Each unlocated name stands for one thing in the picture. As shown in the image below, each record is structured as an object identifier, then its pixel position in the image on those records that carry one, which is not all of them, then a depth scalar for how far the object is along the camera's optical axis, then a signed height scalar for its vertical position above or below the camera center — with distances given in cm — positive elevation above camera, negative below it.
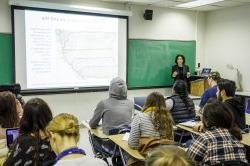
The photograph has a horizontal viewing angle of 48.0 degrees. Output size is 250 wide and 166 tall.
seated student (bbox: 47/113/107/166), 145 -41
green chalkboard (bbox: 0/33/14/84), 515 +12
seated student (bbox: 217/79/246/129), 322 -40
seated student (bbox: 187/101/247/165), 201 -56
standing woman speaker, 673 -12
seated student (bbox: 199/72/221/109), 407 -43
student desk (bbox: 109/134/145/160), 253 -79
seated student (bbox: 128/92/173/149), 259 -56
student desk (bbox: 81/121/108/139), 319 -79
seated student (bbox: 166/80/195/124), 368 -51
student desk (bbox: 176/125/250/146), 289 -79
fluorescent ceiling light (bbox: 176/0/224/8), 628 +141
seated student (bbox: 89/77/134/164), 330 -56
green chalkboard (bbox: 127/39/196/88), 649 +12
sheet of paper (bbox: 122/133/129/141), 291 -75
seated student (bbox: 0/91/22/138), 252 -43
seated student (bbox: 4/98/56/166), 176 -49
